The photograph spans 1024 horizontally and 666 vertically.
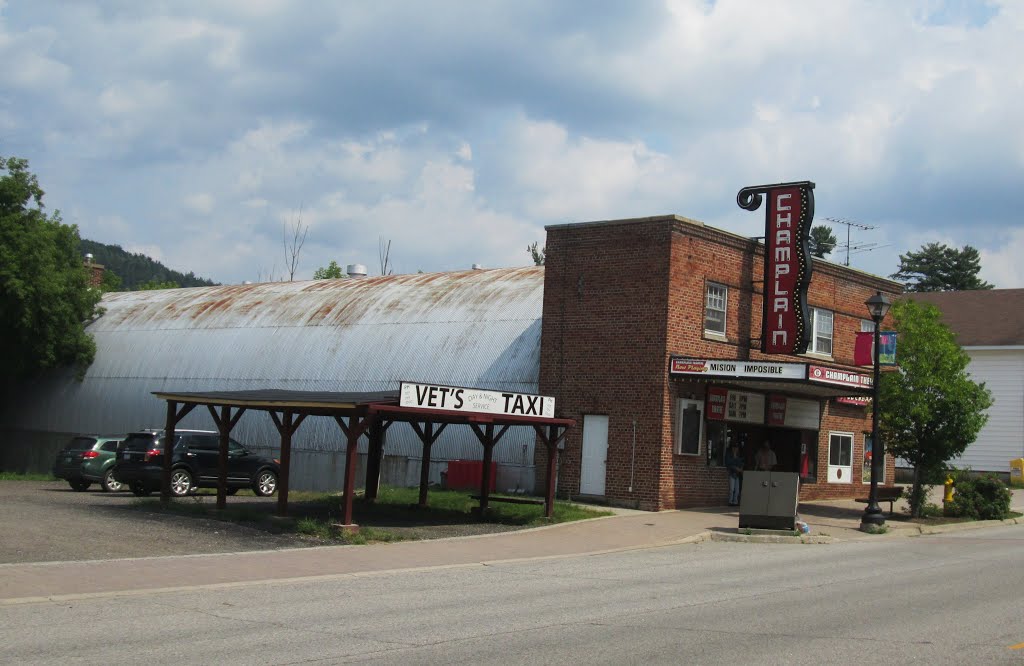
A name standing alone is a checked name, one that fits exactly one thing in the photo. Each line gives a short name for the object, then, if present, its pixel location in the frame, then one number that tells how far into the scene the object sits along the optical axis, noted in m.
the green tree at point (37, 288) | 39.50
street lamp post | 24.66
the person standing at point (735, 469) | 28.52
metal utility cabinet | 22.73
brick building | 26.89
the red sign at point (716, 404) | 28.22
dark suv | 27.25
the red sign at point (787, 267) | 27.59
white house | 46.88
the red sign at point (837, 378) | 26.41
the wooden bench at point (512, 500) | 24.23
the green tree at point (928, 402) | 27.19
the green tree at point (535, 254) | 93.00
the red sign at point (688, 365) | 26.59
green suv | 29.84
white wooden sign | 19.38
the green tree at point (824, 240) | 101.00
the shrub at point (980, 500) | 28.27
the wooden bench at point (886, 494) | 32.47
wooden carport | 19.30
